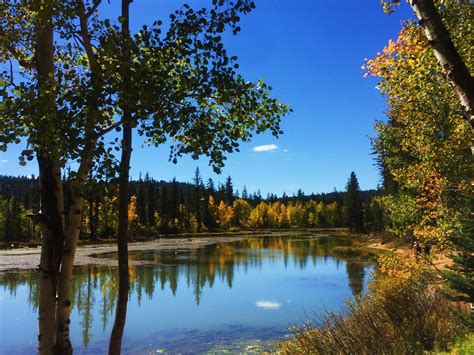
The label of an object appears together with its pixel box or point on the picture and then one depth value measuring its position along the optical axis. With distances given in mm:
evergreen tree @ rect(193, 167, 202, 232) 126562
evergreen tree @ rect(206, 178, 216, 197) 146825
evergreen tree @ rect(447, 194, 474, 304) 11211
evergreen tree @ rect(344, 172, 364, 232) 109625
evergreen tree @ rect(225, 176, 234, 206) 152825
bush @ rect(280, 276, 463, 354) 9258
